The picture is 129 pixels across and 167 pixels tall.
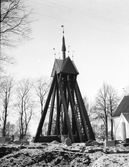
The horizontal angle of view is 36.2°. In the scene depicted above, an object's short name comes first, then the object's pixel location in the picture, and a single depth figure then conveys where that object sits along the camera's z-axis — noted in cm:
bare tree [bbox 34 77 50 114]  3201
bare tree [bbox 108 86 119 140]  3509
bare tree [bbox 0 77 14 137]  3067
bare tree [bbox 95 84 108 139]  3531
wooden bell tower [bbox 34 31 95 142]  1912
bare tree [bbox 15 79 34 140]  3176
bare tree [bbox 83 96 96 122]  3738
